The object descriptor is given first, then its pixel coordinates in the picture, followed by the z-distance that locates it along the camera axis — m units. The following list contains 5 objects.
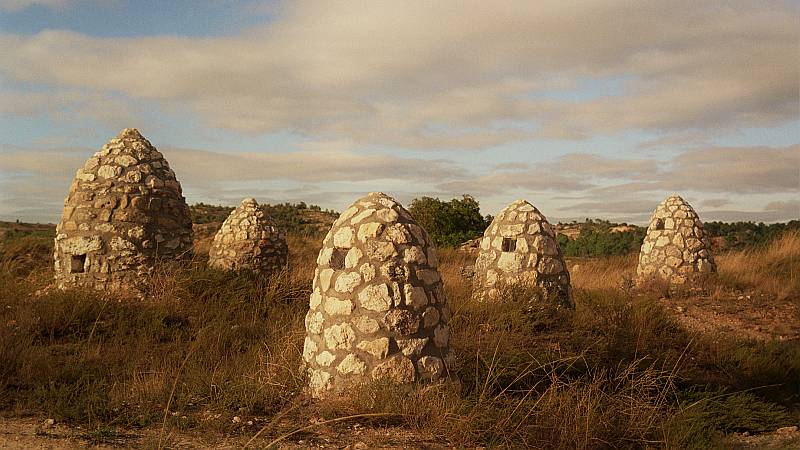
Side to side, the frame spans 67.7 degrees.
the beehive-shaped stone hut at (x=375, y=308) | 4.78
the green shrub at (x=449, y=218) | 24.39
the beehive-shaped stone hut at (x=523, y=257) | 8.84
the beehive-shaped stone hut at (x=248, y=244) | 11.07
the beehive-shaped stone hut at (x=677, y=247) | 13.48
